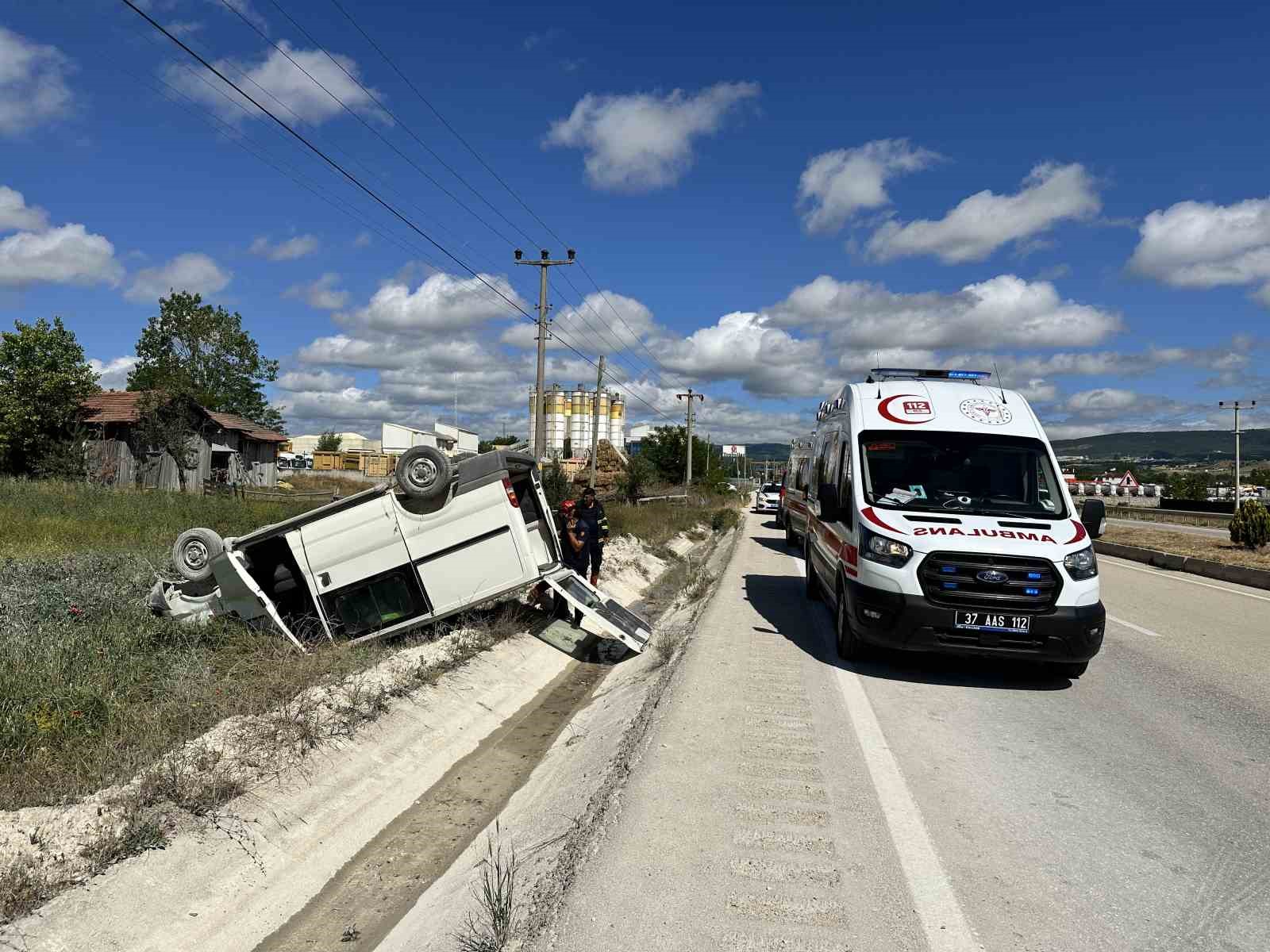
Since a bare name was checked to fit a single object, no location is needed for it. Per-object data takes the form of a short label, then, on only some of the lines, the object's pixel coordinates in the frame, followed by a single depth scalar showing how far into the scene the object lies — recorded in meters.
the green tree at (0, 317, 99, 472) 34.88
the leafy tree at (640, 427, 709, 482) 69.62
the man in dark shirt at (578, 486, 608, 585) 11.82
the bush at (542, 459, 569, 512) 21.89
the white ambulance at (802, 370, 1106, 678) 7.15
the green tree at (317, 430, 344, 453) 110.12
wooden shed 36.06
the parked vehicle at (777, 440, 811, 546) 18.39
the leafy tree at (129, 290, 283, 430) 63.88
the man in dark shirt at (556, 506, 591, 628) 11.59
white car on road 48.44
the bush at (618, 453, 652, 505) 42.75
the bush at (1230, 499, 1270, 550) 22.94
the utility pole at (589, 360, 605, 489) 37.75
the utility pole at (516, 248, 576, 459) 25.48
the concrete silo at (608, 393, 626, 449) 99.31
